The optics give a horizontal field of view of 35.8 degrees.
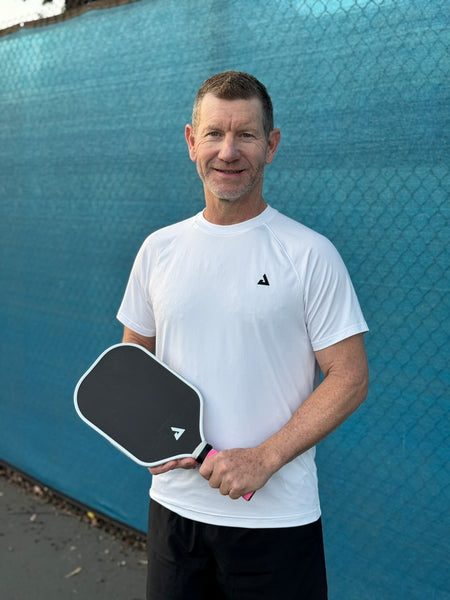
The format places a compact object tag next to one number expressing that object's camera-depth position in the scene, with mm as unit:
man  1632
